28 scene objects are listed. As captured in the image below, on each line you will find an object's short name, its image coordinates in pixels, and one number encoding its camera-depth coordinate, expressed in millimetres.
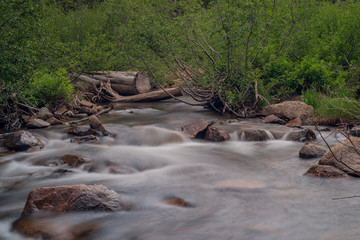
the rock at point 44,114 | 11609
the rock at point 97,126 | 10222
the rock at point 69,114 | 12773
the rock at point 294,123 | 11003
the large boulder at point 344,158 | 6168
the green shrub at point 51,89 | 12145
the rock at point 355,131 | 8852
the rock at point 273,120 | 11486
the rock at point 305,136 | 9359
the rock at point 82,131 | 10062
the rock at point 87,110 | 13516
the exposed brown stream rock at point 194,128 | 10039
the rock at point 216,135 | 9820
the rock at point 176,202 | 5429
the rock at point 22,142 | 8625
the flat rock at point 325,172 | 6055
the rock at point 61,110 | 12617
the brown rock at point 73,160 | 7426
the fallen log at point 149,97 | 17375
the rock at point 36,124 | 10789
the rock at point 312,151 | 7634
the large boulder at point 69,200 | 4898
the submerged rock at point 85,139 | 9430
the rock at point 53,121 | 11349
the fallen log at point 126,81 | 18111
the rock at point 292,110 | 11484
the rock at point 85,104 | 14320
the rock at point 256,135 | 9766
